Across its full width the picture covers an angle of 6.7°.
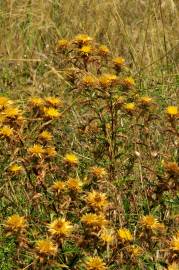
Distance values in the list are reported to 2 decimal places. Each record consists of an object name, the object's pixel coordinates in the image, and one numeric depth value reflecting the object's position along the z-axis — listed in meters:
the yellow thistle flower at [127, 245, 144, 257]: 1.86
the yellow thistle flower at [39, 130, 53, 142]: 1.99
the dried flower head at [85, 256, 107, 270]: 1.82
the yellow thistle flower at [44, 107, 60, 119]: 1.98
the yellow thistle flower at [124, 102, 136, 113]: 2.06
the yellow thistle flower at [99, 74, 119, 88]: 2.05
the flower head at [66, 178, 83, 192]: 1.91
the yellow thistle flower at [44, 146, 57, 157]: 1.96
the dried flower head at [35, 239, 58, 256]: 1.81
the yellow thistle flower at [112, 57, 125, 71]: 2.17
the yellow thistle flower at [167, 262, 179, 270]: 1.84
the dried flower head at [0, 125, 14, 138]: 1.93
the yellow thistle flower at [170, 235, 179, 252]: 1.83
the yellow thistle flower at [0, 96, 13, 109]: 1.98
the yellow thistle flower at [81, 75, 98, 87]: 2.05
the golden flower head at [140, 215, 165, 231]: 1.88
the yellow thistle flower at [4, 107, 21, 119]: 1.94
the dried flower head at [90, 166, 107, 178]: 1.96
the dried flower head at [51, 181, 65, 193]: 1.91
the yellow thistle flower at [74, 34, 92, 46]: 2.11
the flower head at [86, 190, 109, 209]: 1.86
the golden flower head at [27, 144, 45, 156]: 1.93
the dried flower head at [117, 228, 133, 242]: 1.86
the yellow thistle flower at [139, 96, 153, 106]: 2.06
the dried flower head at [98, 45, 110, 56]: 2.14
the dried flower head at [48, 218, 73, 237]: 1.82
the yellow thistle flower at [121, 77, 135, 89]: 2.11
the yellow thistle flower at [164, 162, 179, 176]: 1.94
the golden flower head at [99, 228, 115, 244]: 1.83
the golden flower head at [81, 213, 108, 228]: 1.83
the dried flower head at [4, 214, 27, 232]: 1.85
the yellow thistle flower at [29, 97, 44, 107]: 2.01
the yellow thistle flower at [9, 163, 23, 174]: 1.96
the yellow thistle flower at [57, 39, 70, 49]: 2.18
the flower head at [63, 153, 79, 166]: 1.96
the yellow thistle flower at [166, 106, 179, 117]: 2.03
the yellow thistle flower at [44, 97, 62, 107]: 2.02
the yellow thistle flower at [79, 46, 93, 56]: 2.09
